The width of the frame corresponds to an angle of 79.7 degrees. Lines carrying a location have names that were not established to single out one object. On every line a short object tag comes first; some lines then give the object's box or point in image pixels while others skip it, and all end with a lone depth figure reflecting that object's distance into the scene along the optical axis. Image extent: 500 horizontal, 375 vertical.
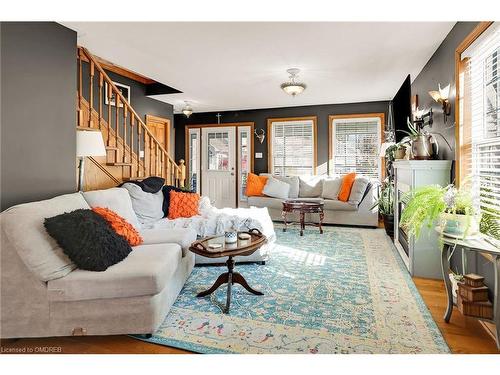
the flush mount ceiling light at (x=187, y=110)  6.57
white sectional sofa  1.85
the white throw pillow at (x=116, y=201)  2.78
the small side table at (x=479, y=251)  1.82
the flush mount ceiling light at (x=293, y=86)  4.48
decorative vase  3.25
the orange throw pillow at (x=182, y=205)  3.99
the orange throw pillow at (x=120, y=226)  2.45
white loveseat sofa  5.59
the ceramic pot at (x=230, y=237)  2.58
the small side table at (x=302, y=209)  5.03
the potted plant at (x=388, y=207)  4.70
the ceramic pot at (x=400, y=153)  4.05
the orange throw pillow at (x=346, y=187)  5.71
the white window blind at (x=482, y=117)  2.23
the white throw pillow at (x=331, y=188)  5.95
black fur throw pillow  1.94
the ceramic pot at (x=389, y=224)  4.67
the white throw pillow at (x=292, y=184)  6.34
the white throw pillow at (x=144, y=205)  3.57
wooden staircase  3.68
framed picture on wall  4.83
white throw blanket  3.45
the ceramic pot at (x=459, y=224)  2.07
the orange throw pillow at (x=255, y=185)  6.47
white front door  7.55
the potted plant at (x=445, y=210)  2.10
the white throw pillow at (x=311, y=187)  6.28
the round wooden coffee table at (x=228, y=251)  2.37
